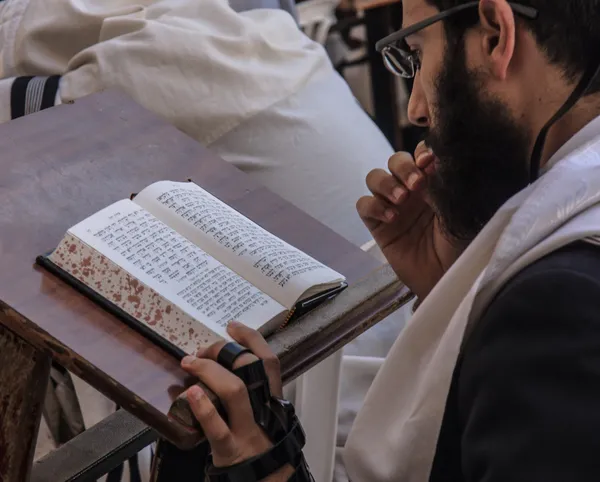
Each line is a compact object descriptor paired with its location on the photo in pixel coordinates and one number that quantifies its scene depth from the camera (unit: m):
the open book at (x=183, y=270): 1.49
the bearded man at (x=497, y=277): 1.29
